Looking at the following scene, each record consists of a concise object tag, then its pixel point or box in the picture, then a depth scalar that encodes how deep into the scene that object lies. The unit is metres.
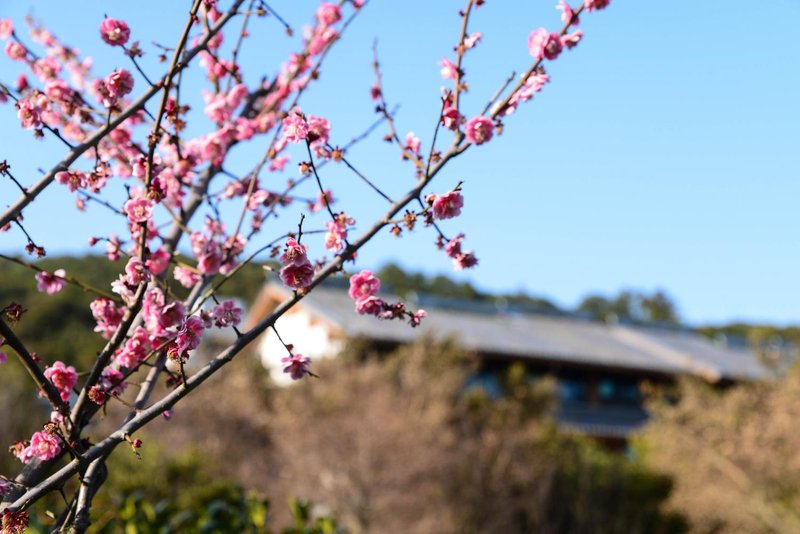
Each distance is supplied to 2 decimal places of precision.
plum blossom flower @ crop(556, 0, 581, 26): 2.55
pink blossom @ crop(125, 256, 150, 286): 2.29
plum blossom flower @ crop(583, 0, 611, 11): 2.54
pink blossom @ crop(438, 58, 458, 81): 2.67
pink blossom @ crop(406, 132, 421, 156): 2.78
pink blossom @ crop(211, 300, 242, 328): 2.38
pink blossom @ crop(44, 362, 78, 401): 2.46
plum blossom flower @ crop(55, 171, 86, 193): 2.55
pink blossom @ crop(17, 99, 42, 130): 2.57
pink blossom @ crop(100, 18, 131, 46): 2.63
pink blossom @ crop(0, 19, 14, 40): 3.57
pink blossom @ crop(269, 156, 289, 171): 3.67
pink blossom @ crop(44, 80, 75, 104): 3.37
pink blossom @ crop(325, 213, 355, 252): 2.54
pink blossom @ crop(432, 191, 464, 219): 2.30
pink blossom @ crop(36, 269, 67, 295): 2.71
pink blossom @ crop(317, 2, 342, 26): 4.05
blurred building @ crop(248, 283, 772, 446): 21.20
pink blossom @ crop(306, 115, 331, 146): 2.42
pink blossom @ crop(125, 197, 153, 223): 2.39
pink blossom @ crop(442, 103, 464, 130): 2.47
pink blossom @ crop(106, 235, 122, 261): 2.80
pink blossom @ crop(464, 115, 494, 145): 2.35
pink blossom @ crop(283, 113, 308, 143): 2.35
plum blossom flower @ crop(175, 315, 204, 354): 2.21
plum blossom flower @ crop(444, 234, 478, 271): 2.57
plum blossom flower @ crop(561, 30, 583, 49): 2.51
